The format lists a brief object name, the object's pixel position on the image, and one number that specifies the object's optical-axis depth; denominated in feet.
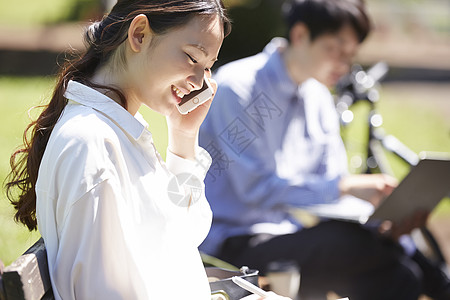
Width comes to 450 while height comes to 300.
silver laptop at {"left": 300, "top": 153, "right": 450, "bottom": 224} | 10.08
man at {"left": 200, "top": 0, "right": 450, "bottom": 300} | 10.35
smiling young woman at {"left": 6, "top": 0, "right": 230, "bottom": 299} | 7.87
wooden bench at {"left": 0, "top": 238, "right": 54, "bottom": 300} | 7.71
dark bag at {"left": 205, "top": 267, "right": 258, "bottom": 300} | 8.63
